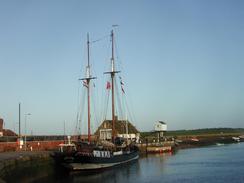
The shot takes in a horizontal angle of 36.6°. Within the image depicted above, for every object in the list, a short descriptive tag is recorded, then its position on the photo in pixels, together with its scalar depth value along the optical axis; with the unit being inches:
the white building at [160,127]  4251.9
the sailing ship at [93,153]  2008.1
